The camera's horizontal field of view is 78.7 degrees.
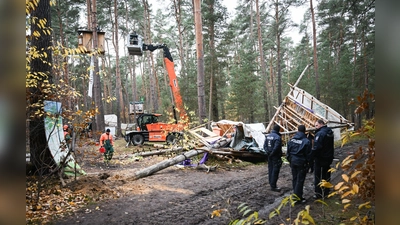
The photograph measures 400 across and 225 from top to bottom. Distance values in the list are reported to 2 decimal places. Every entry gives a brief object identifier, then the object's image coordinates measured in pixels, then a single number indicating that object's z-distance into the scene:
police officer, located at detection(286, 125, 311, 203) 5.35
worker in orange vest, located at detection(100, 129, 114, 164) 10.27
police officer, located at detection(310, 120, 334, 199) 5.49
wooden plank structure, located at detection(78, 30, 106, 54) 11.13
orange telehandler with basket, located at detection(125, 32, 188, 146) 12.02
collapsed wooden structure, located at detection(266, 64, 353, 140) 11.30
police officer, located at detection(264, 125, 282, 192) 6.30
